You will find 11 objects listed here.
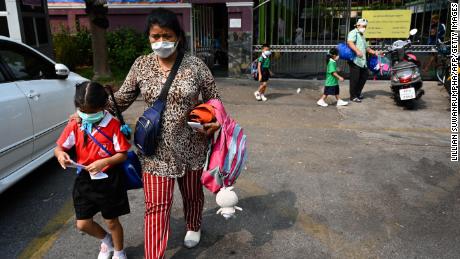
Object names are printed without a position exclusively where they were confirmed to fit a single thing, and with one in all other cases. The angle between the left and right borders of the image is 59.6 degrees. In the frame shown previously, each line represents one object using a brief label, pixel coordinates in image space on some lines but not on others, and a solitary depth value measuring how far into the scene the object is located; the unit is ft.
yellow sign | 32.53
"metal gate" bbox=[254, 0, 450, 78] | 33.24
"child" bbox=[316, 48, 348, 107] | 24.64
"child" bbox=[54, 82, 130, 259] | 8.25
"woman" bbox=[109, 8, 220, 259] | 8.38
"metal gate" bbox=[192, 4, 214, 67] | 37.27
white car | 11.78
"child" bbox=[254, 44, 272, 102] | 27.07
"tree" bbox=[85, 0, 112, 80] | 31.22
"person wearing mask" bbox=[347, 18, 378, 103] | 25.66
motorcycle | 24.17
